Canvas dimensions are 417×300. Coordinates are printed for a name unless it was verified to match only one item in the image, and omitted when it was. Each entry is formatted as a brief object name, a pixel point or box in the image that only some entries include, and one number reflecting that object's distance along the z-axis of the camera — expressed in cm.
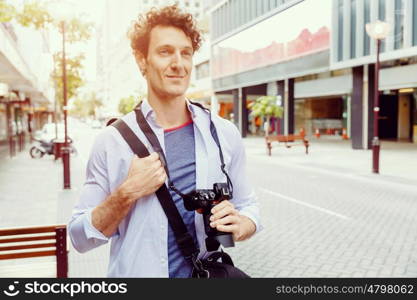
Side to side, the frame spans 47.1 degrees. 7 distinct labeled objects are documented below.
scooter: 2195
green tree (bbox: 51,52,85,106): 2094
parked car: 2235
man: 173
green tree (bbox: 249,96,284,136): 2577
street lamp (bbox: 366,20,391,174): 1452
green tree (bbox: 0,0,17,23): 943
